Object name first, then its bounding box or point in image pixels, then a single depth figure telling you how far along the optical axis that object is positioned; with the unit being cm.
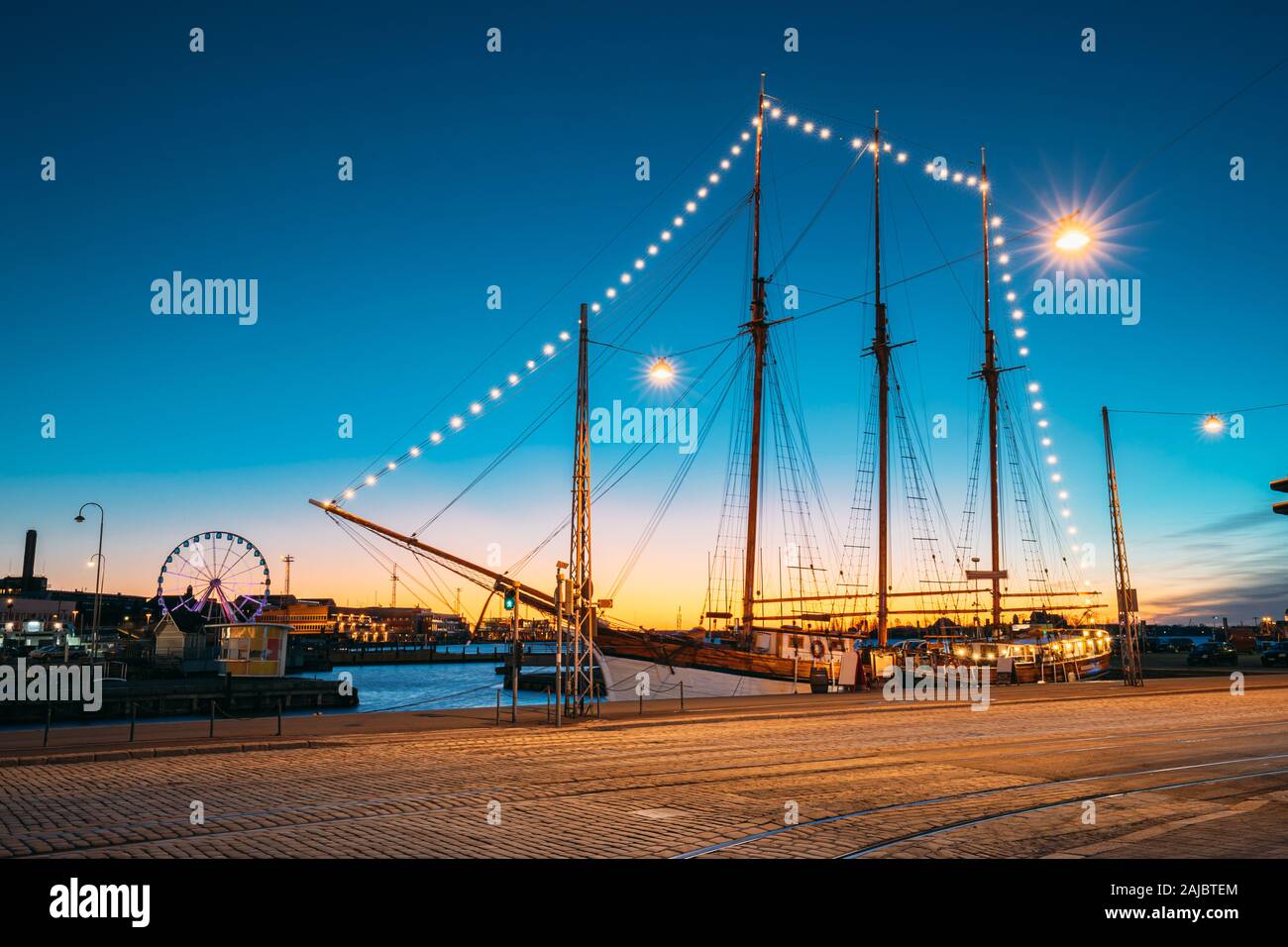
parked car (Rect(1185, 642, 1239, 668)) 7246
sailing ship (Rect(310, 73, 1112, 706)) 2503
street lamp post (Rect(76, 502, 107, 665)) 5147
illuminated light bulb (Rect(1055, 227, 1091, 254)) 1622
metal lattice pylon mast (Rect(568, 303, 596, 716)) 2389
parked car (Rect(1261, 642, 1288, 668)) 6794
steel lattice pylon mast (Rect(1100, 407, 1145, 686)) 3434
